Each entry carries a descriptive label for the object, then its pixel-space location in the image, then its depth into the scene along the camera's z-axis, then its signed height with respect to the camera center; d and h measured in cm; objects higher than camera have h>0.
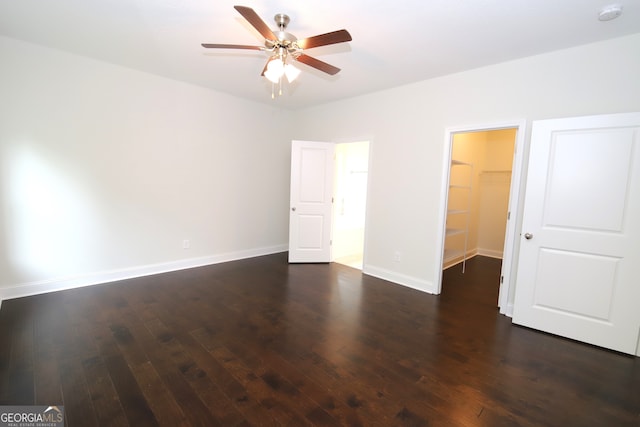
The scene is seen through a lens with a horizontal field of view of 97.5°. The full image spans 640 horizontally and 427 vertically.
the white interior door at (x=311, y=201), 482 -27
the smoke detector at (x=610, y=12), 205 +137
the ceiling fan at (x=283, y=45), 187 +103
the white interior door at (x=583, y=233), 243 -35
